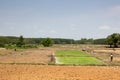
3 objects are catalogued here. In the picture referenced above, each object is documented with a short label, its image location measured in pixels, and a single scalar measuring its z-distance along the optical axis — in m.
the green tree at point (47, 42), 99.28
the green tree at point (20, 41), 83.11
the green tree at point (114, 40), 92.44
